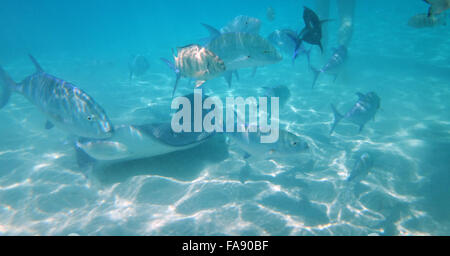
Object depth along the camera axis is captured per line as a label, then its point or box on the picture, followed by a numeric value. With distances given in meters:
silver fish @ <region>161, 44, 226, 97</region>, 3.40
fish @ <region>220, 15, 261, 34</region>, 6.77
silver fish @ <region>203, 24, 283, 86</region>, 4.08
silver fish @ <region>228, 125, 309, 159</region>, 4.25
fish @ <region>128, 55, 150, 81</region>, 10.82
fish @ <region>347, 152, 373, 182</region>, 5.13
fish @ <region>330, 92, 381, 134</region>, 6.07
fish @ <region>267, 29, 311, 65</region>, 7.68
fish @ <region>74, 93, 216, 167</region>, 3.87
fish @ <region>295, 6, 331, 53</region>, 3.38
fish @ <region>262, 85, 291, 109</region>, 7.25
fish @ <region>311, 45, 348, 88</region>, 7.55
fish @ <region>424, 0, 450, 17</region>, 2.93
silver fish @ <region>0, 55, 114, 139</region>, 3.88
